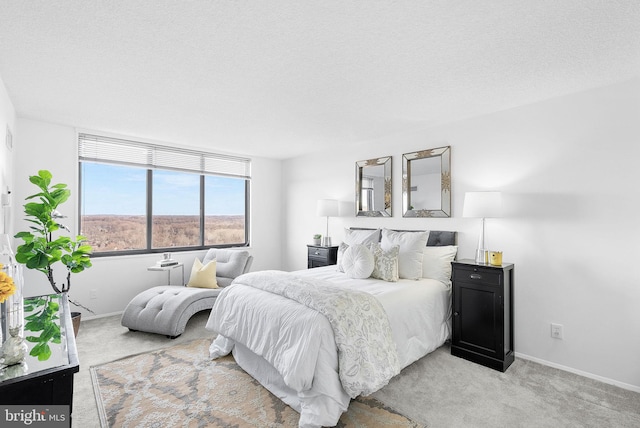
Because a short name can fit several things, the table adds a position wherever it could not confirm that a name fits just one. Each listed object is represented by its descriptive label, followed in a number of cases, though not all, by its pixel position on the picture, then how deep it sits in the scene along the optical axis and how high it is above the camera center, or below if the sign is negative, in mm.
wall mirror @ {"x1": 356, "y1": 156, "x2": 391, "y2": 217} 4363 +395
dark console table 1071 -585
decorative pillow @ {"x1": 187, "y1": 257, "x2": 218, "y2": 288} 4230 -838
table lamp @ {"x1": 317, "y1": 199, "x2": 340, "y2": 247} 4762 +103
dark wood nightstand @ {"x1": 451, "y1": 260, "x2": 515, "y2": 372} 2863 -932
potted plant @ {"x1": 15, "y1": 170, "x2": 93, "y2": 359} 2838 -280
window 4316 +272
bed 2072 -837
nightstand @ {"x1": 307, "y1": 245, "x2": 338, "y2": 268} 4719 -625
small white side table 4215 -726
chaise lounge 3424 -1057
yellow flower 1116 -259
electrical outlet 2906 -1074
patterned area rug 2094 -1361
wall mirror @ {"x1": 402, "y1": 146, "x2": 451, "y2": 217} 3734 +398
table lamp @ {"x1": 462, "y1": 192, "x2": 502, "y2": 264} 2996 +86
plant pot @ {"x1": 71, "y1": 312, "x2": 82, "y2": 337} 3206 -1076
